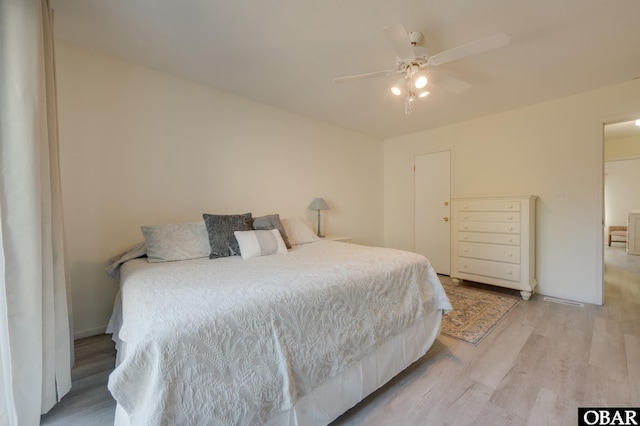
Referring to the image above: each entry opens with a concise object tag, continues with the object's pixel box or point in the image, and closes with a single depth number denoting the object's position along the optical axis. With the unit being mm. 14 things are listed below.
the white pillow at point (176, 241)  1966
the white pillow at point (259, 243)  2090
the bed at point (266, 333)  828
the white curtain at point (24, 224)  1132
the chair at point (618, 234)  5855
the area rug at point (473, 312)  2189
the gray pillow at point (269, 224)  2447
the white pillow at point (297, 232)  2777
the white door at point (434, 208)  3942
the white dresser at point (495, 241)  2918
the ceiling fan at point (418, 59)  1499
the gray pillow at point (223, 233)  2111
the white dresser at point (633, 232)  5055
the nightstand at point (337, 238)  3447
